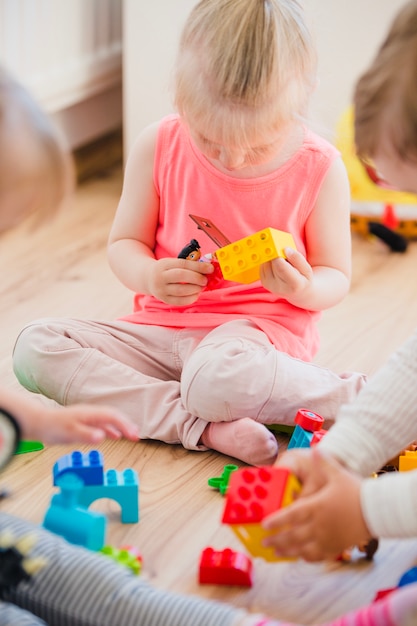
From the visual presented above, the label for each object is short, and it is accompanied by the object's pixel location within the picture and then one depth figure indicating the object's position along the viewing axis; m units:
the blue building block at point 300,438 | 1.23
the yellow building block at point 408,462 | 1.22
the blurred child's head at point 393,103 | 1.00
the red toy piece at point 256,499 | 1.00
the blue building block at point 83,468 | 1.14
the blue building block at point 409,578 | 1.06
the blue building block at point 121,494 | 1.14
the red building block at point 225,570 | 1.08
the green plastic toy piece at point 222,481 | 1.22
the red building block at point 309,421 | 1.25
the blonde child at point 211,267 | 1.24
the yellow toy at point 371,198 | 1.97
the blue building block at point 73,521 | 1.08
